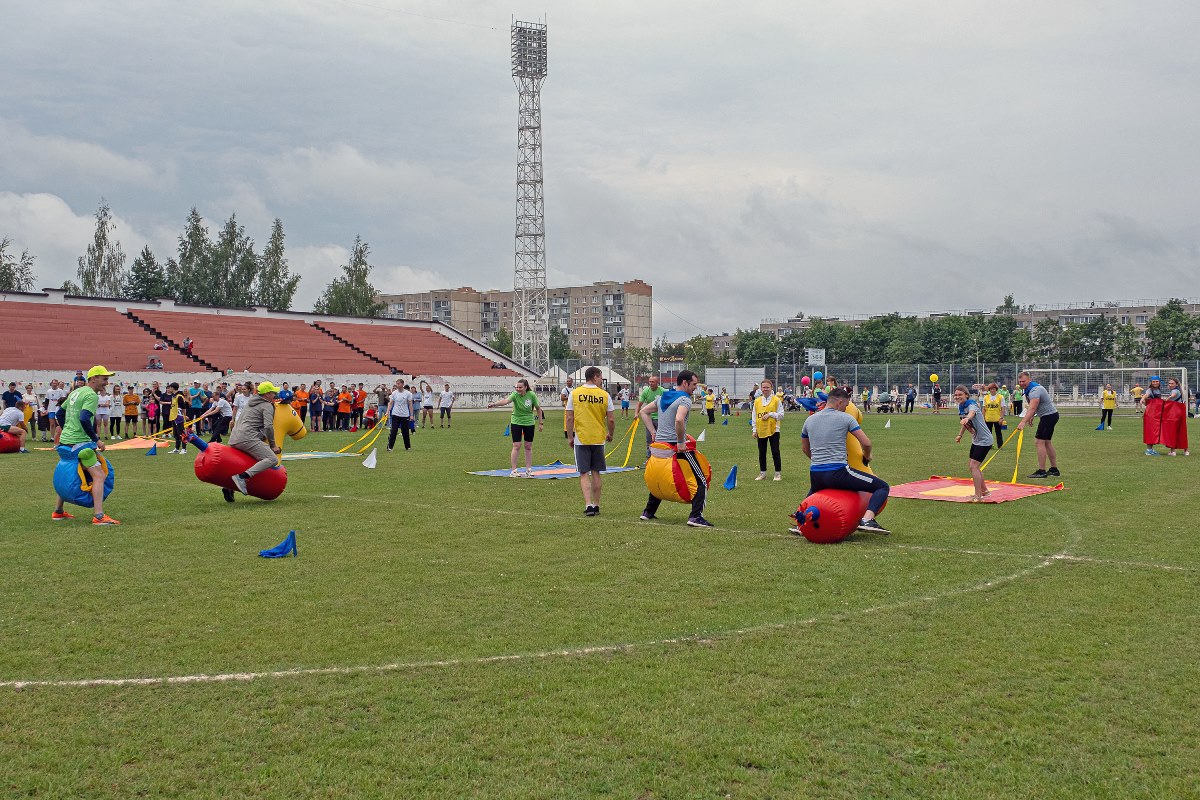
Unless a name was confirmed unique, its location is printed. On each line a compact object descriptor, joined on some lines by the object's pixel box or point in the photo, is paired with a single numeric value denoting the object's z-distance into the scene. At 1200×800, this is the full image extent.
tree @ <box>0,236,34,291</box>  69.19
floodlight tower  79.00
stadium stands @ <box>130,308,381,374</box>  53.97
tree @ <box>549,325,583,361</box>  128.75
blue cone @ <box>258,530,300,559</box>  9.88
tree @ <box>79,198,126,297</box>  76.25
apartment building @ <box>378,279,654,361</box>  156.00
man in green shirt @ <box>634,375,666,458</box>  19.93
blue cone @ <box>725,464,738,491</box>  16.00
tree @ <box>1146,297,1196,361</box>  77.38
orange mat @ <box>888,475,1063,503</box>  14.38
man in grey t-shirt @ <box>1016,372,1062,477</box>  17.55
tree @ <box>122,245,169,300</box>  80.12
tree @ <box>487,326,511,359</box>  117.56
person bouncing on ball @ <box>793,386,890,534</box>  10.64
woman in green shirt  18.17
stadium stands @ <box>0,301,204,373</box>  46.06
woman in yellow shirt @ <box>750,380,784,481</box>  17.16
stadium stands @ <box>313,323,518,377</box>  62.66
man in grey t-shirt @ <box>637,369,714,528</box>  11.53
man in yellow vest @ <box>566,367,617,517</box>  12.80
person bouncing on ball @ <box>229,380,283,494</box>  14.15
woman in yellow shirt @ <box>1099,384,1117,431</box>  35.00
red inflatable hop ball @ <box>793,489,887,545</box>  10.38
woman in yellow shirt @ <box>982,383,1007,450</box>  24.75
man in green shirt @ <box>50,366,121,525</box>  12.27
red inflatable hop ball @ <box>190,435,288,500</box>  13.97
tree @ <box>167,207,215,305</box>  81.31
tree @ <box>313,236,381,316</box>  84.06
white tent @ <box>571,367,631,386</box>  70.06
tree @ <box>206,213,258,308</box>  81.81
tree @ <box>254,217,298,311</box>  83.06
